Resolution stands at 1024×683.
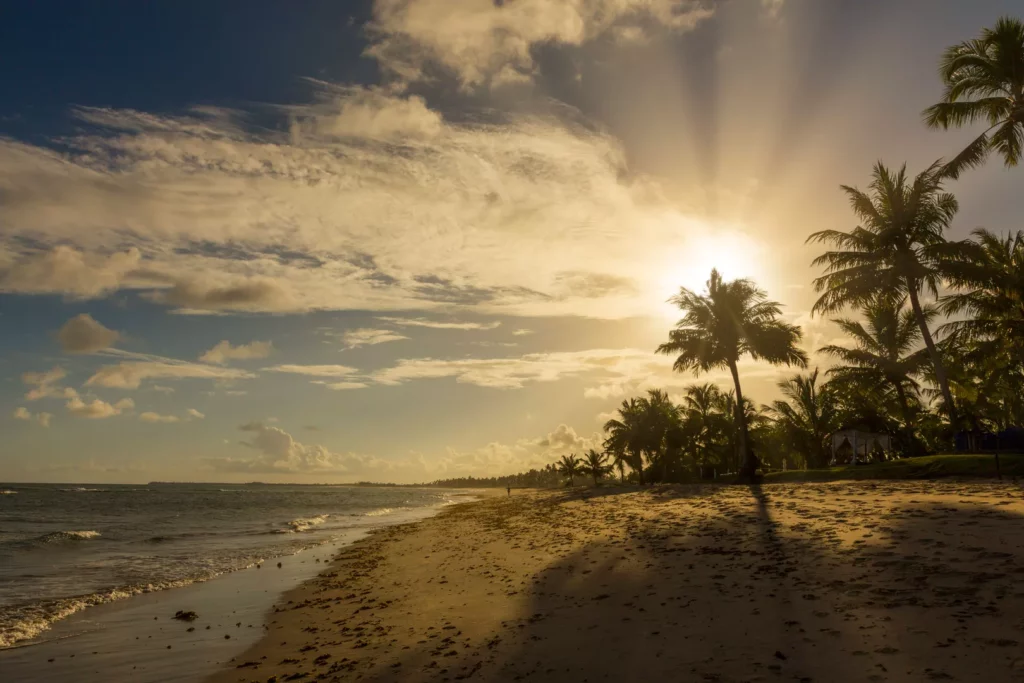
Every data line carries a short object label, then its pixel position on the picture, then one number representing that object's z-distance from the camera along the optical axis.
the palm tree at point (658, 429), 56.56
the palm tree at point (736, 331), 38.00
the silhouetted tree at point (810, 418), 52.22
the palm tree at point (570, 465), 81.50
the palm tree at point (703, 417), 55.34
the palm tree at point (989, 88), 20.94
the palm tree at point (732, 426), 54.59
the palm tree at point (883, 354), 41.41
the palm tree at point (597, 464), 75.12
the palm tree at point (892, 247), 31.48
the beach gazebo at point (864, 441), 42.66
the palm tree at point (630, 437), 57.50
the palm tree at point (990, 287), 29.47
